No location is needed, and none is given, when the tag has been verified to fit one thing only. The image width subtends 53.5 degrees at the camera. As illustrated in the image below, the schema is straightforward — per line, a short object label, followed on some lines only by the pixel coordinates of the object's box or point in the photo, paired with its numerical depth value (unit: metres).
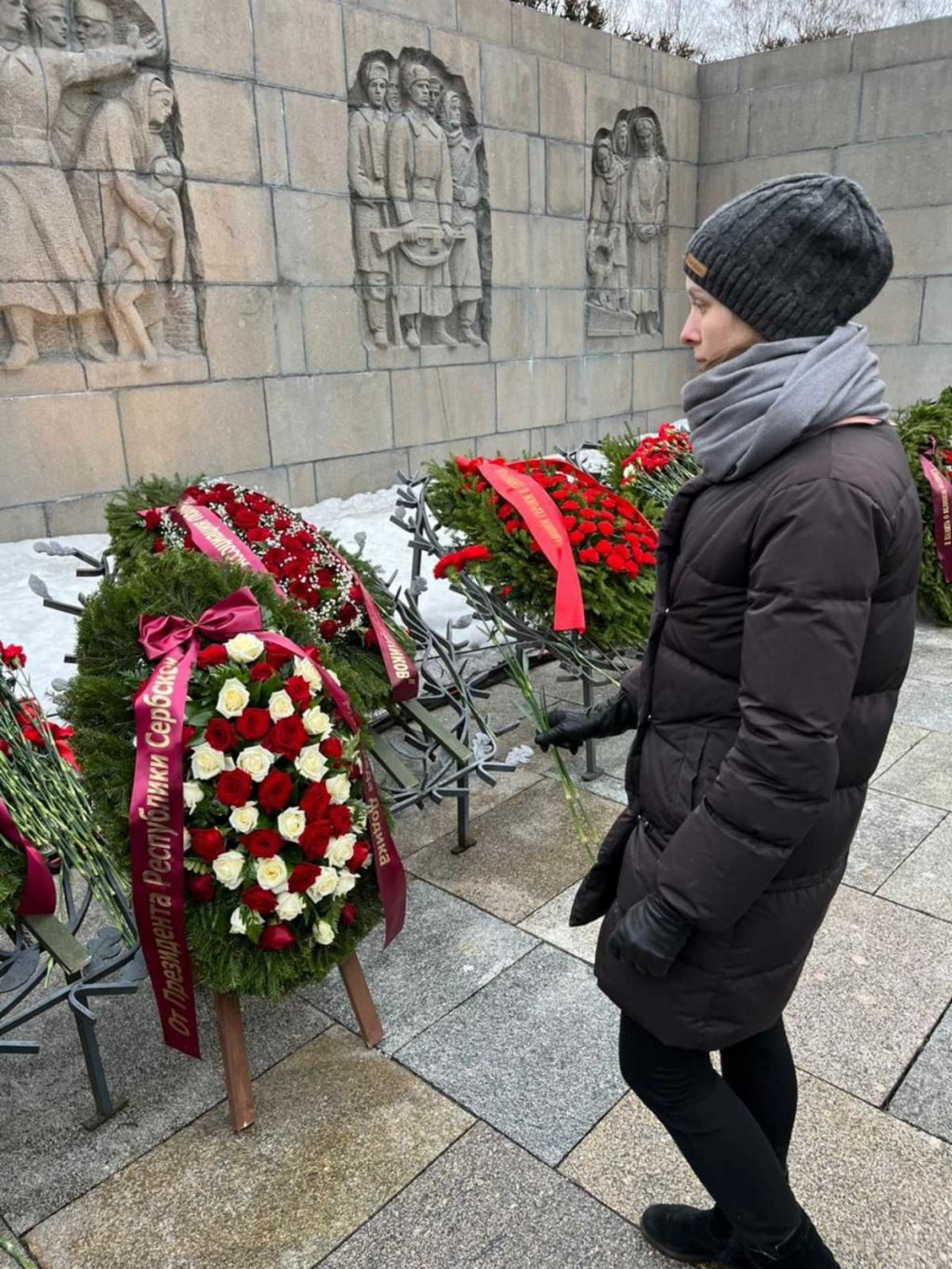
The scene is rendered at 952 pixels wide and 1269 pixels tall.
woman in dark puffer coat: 1.23
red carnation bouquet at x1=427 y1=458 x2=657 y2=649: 3.77
